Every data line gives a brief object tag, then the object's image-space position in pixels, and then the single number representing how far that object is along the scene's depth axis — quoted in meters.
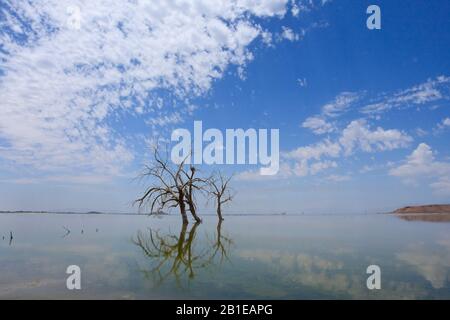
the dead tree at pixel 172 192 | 28.78
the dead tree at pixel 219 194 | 33.06
